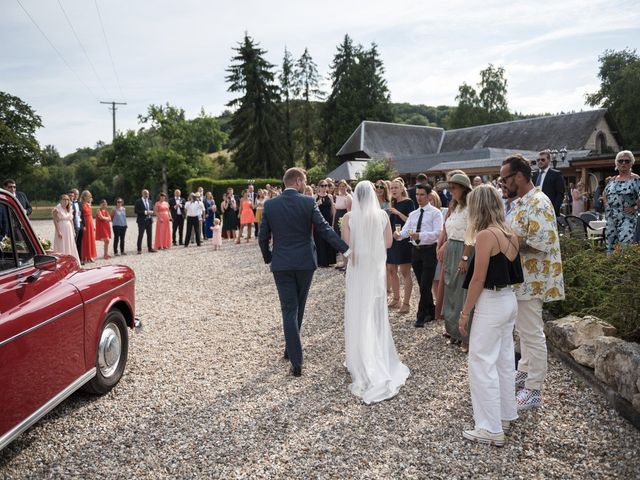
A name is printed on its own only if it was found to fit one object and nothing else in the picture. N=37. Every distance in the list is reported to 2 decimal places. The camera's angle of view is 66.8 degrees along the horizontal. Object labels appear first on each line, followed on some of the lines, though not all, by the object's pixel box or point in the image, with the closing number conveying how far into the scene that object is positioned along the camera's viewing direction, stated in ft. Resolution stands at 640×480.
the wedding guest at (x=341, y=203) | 36.00
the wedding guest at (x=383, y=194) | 25.36
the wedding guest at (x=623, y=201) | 23.24
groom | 16.06
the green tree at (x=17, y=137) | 149.38
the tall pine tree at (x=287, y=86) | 174.10
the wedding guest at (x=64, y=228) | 37.19
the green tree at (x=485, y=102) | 198.08
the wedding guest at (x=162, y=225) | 52.75
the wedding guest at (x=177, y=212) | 57.31
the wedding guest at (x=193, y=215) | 54.90
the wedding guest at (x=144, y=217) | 51.03
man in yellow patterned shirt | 13.01
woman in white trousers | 11.39
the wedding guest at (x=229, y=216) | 60.39
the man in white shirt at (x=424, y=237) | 21.29
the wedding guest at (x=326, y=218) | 38.58
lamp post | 74.90
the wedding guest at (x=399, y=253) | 23.67
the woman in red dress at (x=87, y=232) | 44.14
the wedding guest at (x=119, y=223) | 49.52
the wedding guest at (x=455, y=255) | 18.15
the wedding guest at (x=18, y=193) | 34.42
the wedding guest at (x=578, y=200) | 58.08
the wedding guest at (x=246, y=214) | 57.67
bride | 15.38
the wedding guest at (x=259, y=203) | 57.52
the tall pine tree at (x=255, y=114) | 144.97
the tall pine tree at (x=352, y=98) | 177.58
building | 100.32
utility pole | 173.68
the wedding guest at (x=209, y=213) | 63.87
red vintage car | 10.11
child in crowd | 53.26
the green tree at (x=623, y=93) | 136.87
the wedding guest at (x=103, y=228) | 48.80
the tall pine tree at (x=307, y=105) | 180.04
